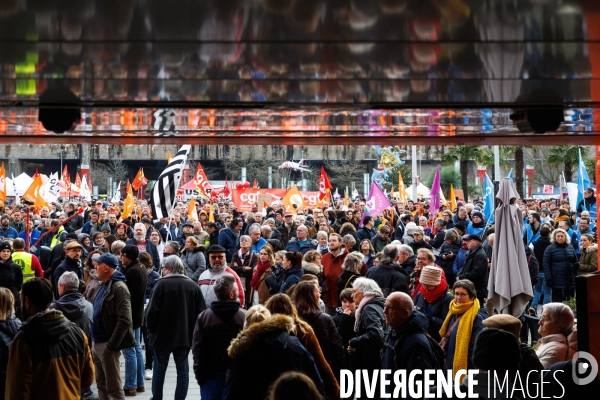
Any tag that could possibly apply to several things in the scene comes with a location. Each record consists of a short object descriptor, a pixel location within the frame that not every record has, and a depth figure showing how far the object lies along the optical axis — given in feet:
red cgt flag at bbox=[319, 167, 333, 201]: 98.58
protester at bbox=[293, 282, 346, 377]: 23.61
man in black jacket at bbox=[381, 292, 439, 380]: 19.53
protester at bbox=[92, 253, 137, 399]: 27.73
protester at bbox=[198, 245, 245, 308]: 32.50
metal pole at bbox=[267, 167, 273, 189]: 195.83
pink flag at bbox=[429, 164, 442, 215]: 77.25
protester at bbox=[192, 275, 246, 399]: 22.88
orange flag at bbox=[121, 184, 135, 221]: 69.97
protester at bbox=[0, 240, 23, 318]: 35.45
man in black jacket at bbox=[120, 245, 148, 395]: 31.22
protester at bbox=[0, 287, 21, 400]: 20.47
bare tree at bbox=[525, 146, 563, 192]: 192.85
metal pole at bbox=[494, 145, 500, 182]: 107.78
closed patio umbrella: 32.96
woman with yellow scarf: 24.59
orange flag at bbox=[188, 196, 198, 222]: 76.99
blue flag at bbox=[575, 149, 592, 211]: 66.18
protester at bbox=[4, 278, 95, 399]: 18.17
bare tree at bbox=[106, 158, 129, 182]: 208.17
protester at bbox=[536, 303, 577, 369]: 21.52
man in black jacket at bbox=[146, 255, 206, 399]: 28.32
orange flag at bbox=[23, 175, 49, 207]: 81.97
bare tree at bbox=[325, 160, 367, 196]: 206.69
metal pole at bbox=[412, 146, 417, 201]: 125.52
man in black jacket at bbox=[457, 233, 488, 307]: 41.11
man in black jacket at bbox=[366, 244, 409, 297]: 34.30
